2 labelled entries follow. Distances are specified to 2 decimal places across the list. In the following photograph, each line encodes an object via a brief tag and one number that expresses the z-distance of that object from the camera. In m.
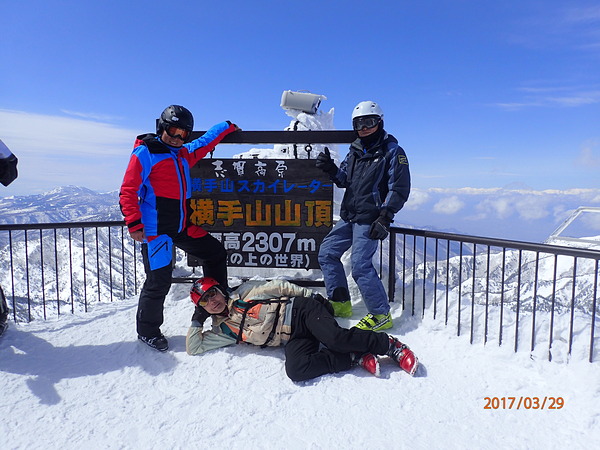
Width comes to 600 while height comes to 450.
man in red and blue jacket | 3.54
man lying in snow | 3.25
